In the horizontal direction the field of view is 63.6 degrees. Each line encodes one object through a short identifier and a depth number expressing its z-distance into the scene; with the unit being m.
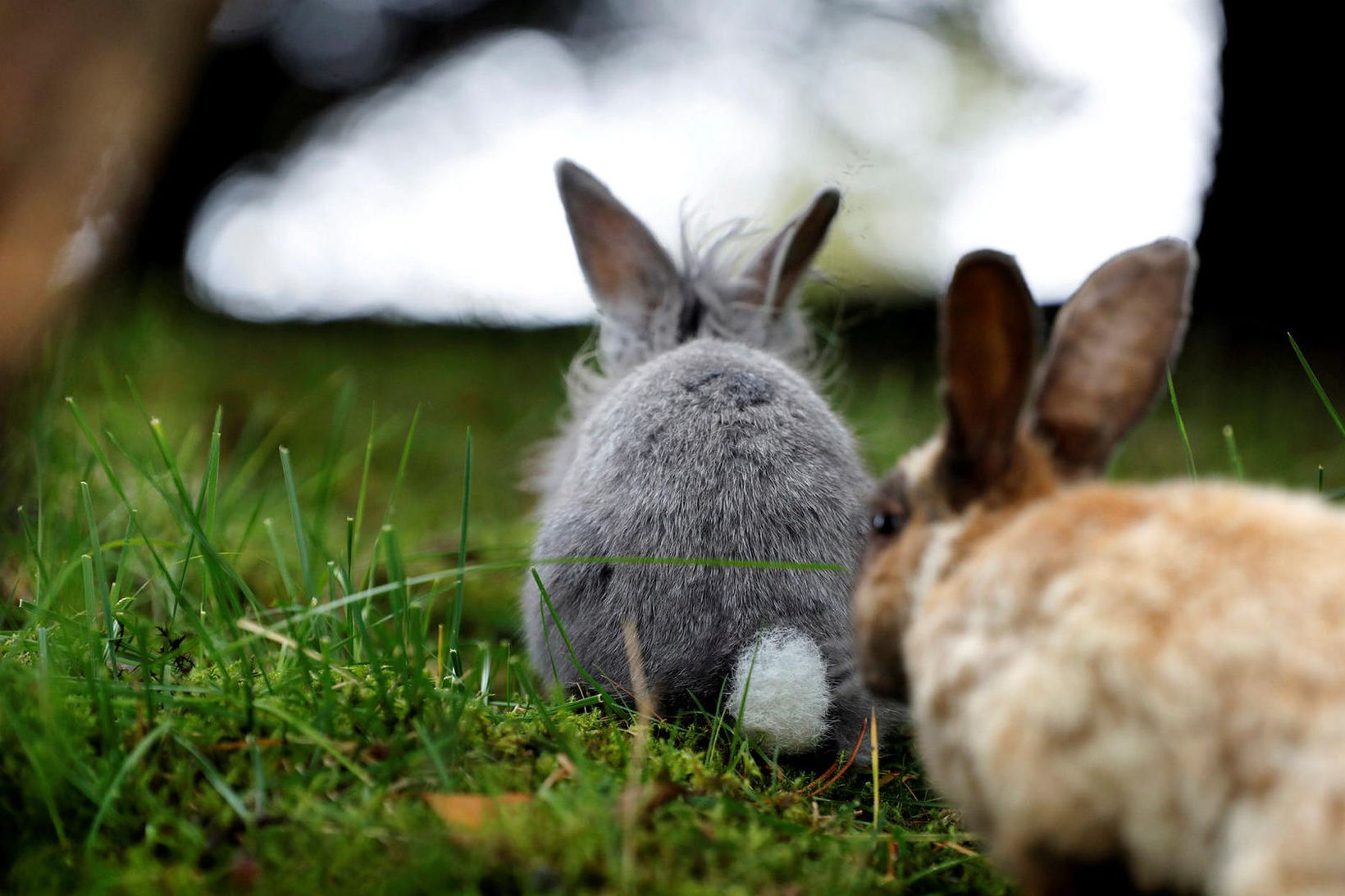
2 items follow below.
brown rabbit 1.33
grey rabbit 2.60
